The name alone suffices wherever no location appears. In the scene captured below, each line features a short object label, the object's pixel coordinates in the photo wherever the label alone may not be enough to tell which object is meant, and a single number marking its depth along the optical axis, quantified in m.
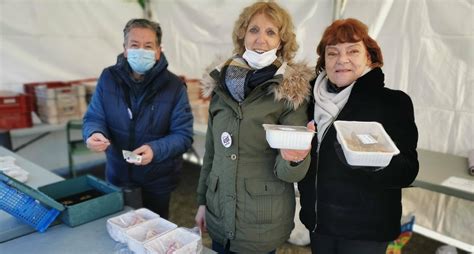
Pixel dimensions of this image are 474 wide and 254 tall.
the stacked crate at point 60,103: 3.86
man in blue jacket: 1.99
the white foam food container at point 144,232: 1.34
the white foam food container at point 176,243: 1.29
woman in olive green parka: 1.49
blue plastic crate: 1.50
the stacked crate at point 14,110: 3.51
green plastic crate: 1.60
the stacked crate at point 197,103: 3.82
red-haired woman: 1.36
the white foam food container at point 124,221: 1.45
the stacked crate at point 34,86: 3.96
